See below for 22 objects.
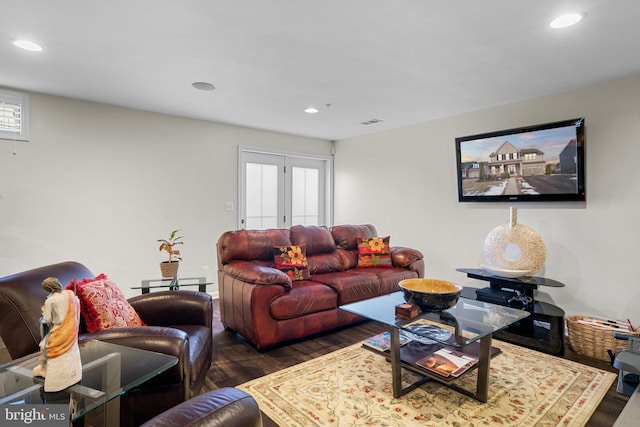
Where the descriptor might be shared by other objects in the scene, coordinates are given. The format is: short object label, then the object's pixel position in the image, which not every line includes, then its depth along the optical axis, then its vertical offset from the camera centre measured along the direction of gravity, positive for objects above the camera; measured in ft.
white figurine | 3.52 -1.34
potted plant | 9.62 -1.49
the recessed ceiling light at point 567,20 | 6.51 +3.97
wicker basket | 8.49 -3.31
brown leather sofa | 9.11 -2.10
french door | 16.78 +1.42
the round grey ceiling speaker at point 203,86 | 10.28 +4.13
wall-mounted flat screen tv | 10.37 +1.81
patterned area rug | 6.26 -3.81
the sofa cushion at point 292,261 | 10.91 -1.53
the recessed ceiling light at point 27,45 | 7.68 +4.04
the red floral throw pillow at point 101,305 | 5.68 -1.60
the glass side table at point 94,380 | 3.47 -1.91
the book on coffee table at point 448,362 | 6.89 -3.22
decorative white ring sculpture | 10.24 -1.03
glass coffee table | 6.71 -2.42
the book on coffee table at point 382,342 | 8.04 -3.19
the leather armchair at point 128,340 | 5.00 -1.92
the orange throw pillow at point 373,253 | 12.89 -1.46
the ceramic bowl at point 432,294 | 7.23 -1.75
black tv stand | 9.14 -2.69
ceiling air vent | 14.70 +4.26
